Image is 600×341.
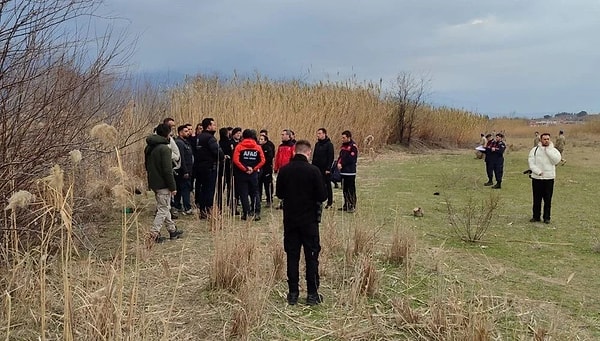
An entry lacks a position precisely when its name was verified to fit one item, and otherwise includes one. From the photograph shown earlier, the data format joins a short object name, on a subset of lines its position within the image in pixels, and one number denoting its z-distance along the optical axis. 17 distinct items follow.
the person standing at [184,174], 9.56
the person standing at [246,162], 9.57
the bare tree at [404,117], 32.78
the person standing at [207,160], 9.82
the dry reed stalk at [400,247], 6.92
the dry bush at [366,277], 5.41
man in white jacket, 10.04
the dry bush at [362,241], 6.79
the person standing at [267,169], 10.96
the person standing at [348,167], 10.71
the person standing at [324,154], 10.77
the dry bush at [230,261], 5.55
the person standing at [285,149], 11.08
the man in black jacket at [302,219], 5.44
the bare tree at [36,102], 4.94
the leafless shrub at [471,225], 8.69
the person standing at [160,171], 7.66
